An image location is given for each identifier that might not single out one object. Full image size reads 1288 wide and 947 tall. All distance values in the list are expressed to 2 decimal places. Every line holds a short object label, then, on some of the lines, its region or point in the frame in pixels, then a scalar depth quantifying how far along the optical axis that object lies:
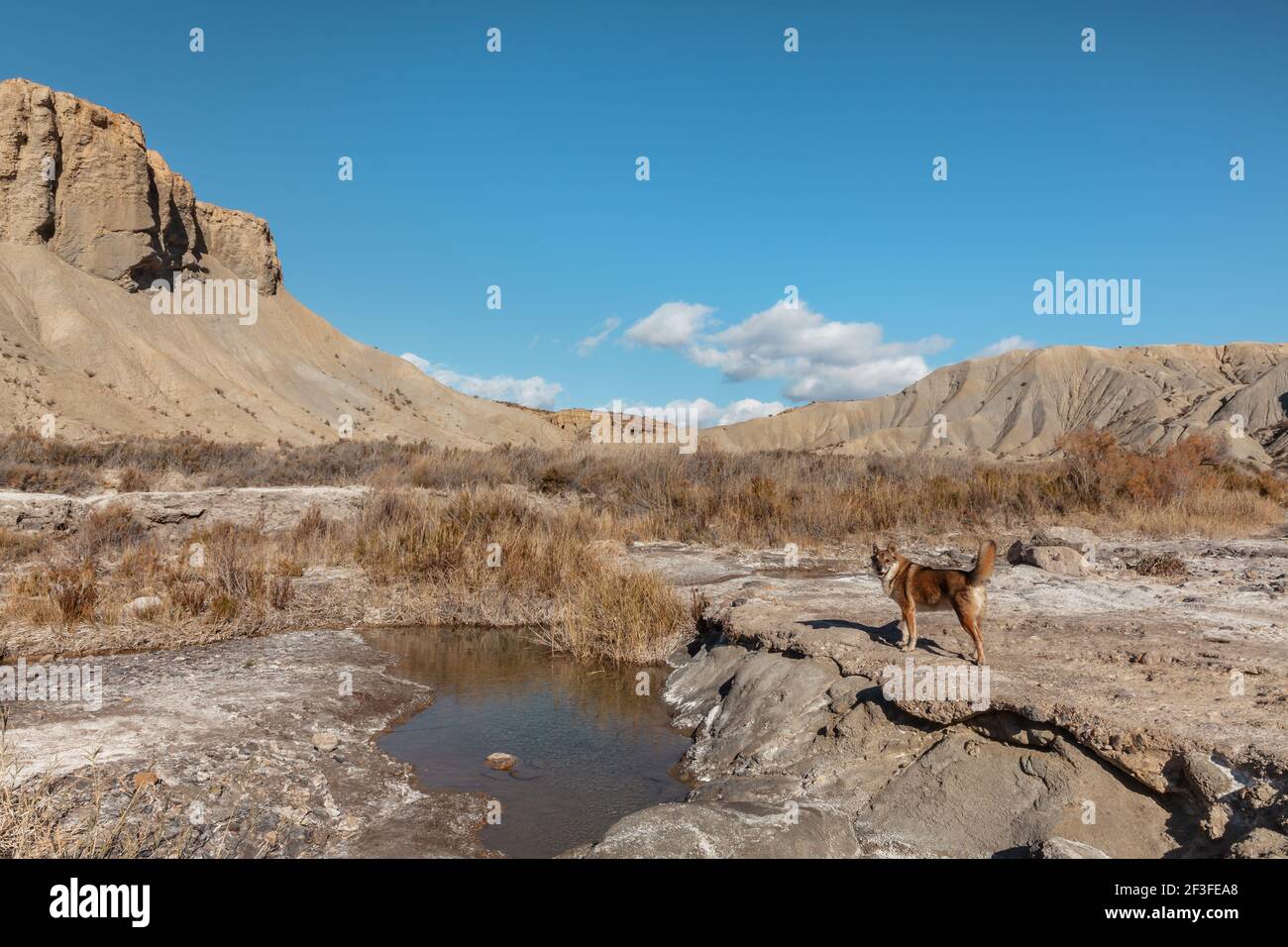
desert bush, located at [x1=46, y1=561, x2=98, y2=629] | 8.65
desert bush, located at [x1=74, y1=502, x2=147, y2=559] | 11.64
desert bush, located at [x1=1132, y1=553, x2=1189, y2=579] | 9.62
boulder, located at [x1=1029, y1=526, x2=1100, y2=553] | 11.26
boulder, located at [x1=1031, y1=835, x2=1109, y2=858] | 3.59
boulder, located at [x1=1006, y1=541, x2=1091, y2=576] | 9.81
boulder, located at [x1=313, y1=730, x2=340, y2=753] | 5.74
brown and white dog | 5.35
